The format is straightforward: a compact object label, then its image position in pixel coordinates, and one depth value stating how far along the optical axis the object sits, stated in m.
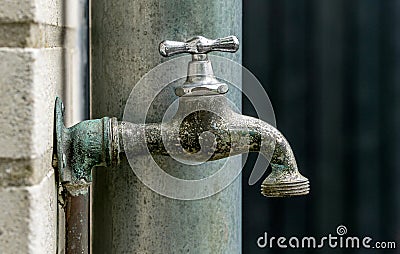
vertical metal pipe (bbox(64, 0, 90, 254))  0.73
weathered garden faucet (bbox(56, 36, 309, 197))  0.71
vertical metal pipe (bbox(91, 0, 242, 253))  0.74
